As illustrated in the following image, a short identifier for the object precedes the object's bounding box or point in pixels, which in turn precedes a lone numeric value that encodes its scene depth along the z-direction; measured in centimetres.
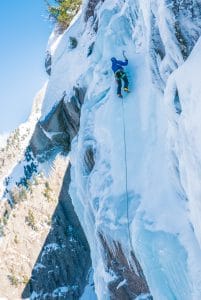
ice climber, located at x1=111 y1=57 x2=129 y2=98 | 1239
